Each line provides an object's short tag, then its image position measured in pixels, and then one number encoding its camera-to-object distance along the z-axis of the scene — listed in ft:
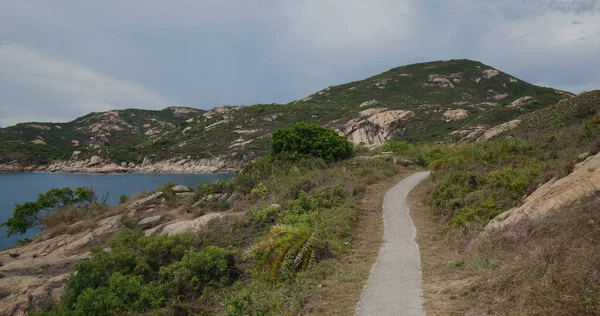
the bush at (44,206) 78.02
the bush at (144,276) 26.55
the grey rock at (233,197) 56.34
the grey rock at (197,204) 56.67
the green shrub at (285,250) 24.77
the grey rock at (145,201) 65.16
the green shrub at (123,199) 77.75
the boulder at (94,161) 277.44
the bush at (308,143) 85.10
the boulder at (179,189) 72.38
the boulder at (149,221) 51.80
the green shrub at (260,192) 55.11
